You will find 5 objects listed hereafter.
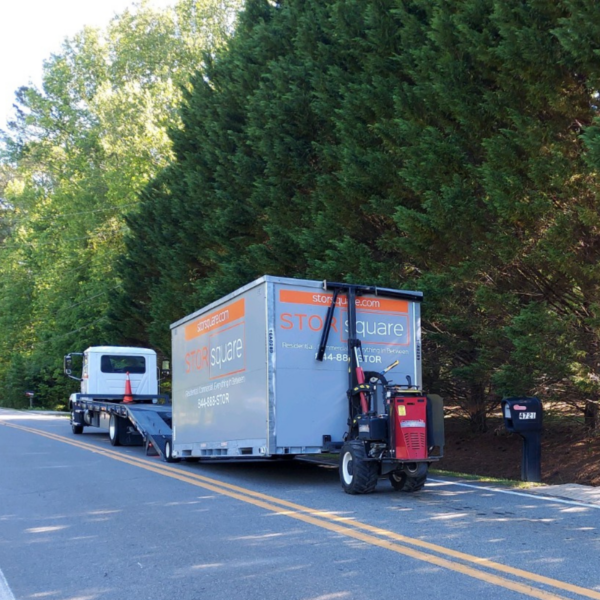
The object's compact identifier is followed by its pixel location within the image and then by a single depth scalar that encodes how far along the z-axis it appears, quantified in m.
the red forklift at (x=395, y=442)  9.88
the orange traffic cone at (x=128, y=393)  21.50
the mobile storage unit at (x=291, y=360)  10.77
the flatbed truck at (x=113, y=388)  19.31
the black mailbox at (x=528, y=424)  11.24
